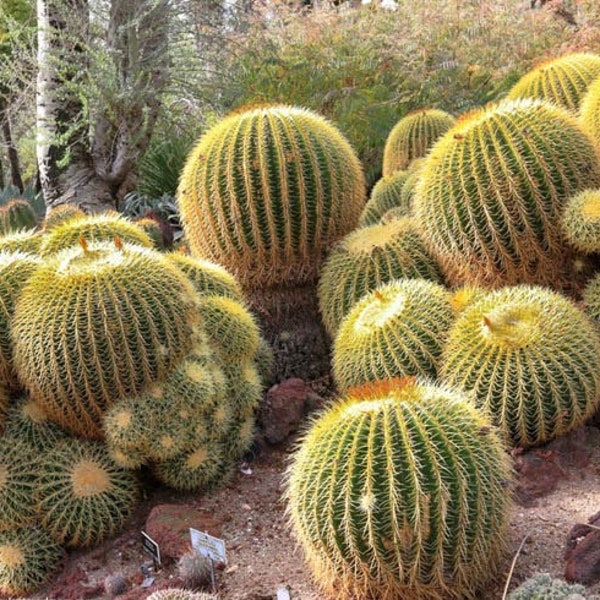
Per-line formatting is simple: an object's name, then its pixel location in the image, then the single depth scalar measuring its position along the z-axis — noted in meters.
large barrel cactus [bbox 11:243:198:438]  3.12
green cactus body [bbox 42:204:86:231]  4.70
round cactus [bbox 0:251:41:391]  3.27
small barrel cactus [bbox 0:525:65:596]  3.05
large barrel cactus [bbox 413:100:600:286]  3.54
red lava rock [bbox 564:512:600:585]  2.34
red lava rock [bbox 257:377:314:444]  3.75
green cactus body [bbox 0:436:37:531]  3.07
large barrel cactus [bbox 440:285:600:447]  3.04
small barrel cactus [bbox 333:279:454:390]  3.31
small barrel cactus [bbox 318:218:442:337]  3.93
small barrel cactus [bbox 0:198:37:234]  5.57
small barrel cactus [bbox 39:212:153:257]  3.67
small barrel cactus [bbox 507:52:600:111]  4.54
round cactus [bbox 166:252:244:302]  3.85
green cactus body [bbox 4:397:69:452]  3.24
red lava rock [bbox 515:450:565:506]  3.02
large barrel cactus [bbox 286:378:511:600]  2.34
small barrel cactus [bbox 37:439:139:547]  3.12
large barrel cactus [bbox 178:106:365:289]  4.07
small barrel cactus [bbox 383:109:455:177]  5.65
